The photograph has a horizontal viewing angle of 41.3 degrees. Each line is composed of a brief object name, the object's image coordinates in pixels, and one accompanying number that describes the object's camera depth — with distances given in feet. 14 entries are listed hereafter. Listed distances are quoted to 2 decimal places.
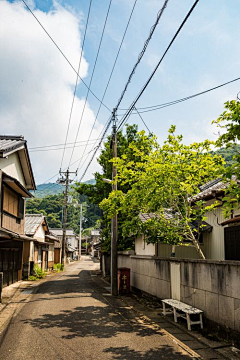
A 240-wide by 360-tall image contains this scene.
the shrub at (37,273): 93.86
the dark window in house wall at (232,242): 42.88
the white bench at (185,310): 32.68
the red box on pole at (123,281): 60.64
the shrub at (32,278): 88.39
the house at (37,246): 90.74
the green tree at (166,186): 36.42
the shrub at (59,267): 141.05
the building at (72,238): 309.42
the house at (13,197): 62.95
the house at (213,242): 43.98
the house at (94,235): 340.69
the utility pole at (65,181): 141.18
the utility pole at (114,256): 58.44
